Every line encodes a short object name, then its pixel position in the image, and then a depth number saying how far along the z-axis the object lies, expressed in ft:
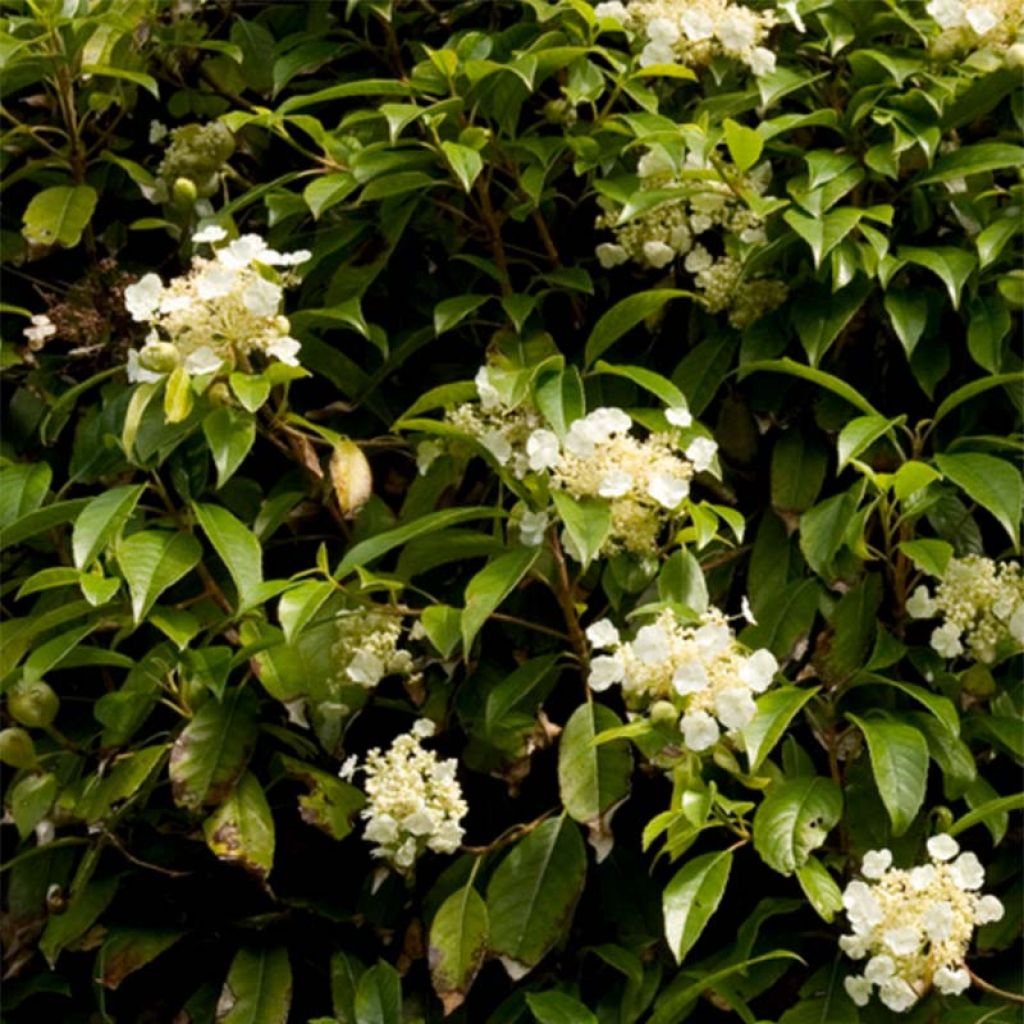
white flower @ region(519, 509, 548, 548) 6.66
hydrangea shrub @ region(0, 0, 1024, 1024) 6.64
